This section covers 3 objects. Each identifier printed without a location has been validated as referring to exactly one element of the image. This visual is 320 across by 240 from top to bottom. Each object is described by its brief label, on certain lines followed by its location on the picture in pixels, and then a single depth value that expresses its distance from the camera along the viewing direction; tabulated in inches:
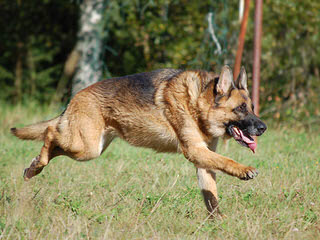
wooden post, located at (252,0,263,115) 545.4
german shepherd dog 351.9
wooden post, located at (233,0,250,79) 554.1
